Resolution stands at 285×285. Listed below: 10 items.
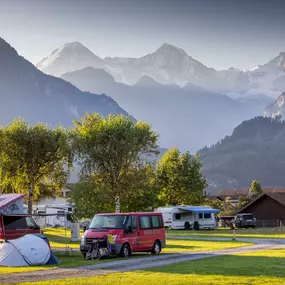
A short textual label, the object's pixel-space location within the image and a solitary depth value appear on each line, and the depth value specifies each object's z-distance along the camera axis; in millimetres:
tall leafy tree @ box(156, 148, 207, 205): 99062
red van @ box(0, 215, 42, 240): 34062
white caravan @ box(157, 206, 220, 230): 77188
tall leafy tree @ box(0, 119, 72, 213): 68562
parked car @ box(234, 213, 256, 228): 82275
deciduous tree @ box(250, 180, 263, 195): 151500
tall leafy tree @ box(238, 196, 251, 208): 131050
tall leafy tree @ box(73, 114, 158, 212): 76250
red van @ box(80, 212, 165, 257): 32344
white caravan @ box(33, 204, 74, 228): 86312
